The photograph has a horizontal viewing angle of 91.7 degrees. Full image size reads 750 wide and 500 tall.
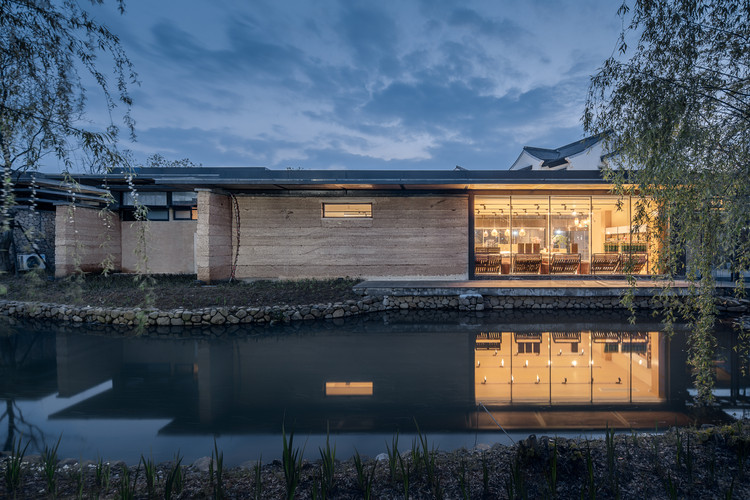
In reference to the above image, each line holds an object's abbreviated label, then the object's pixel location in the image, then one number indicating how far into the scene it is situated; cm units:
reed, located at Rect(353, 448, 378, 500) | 215
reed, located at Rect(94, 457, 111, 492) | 229
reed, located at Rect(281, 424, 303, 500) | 200
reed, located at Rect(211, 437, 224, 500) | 206
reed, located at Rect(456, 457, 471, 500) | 198
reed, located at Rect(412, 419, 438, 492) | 225
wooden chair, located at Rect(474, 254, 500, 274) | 1181
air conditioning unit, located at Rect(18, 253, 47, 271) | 1315
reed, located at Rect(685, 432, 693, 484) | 224
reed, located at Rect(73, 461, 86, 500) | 200
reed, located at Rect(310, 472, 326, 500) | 194
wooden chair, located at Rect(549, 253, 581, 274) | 1138
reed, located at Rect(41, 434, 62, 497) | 220
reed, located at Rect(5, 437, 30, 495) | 222
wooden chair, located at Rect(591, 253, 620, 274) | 1138
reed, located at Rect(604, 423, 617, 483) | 223
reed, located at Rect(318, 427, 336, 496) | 221
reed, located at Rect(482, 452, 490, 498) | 212
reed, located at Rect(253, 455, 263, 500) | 207
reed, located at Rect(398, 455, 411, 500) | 206
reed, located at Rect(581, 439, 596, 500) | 197
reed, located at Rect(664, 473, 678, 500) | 191
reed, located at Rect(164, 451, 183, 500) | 200
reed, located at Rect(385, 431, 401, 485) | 229
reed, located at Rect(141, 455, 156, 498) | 211
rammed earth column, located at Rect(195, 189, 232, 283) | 1050
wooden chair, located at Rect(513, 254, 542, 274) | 1153
